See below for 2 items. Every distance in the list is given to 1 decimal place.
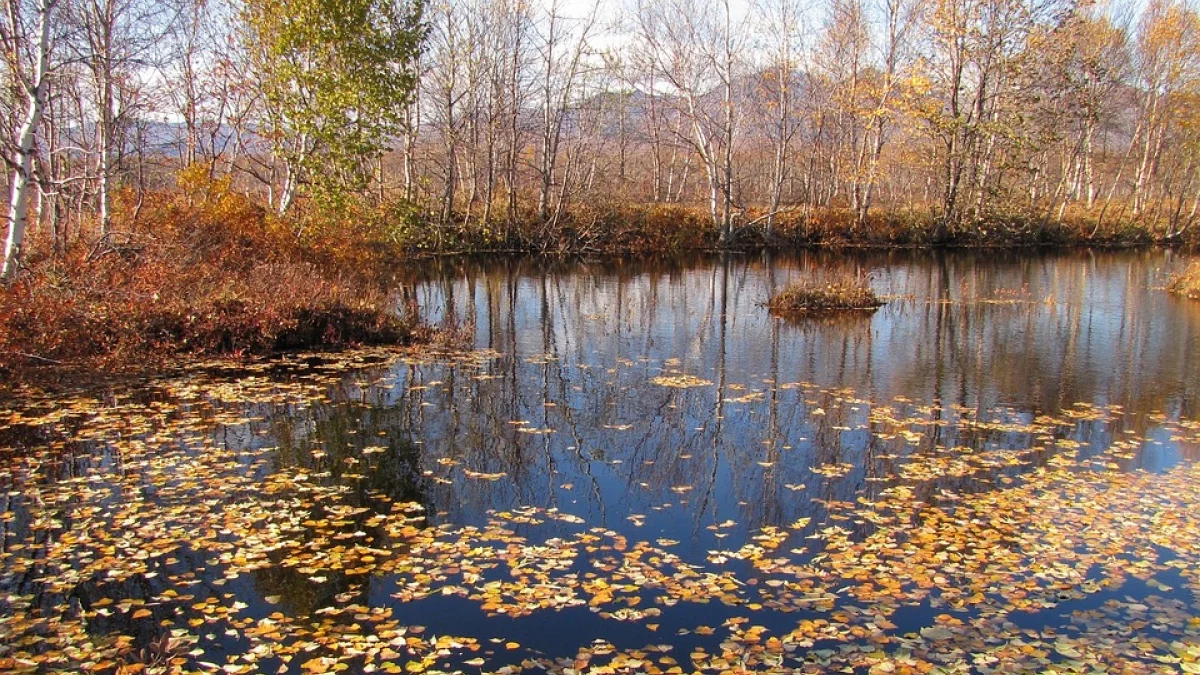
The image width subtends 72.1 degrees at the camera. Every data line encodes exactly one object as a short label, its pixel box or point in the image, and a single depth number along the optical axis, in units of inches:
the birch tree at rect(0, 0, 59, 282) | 503.2
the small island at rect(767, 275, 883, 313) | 874.8
